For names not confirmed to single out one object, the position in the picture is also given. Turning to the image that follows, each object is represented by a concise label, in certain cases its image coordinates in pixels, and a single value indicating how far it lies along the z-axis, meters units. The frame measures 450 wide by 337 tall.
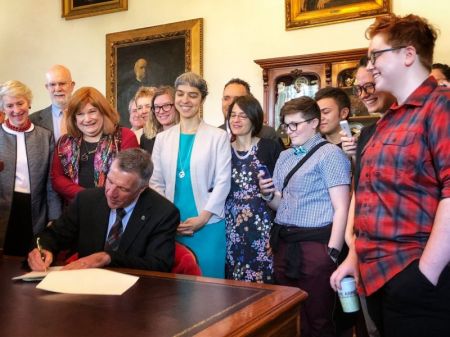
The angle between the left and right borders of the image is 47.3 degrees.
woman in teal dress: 3.01
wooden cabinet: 5.14
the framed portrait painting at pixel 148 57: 6.25
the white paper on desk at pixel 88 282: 1.63
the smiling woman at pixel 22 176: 3.24
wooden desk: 1.27
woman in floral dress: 3.01
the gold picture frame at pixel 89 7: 6.81
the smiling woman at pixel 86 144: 3.07
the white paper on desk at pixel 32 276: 1.77
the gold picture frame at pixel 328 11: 5.19
